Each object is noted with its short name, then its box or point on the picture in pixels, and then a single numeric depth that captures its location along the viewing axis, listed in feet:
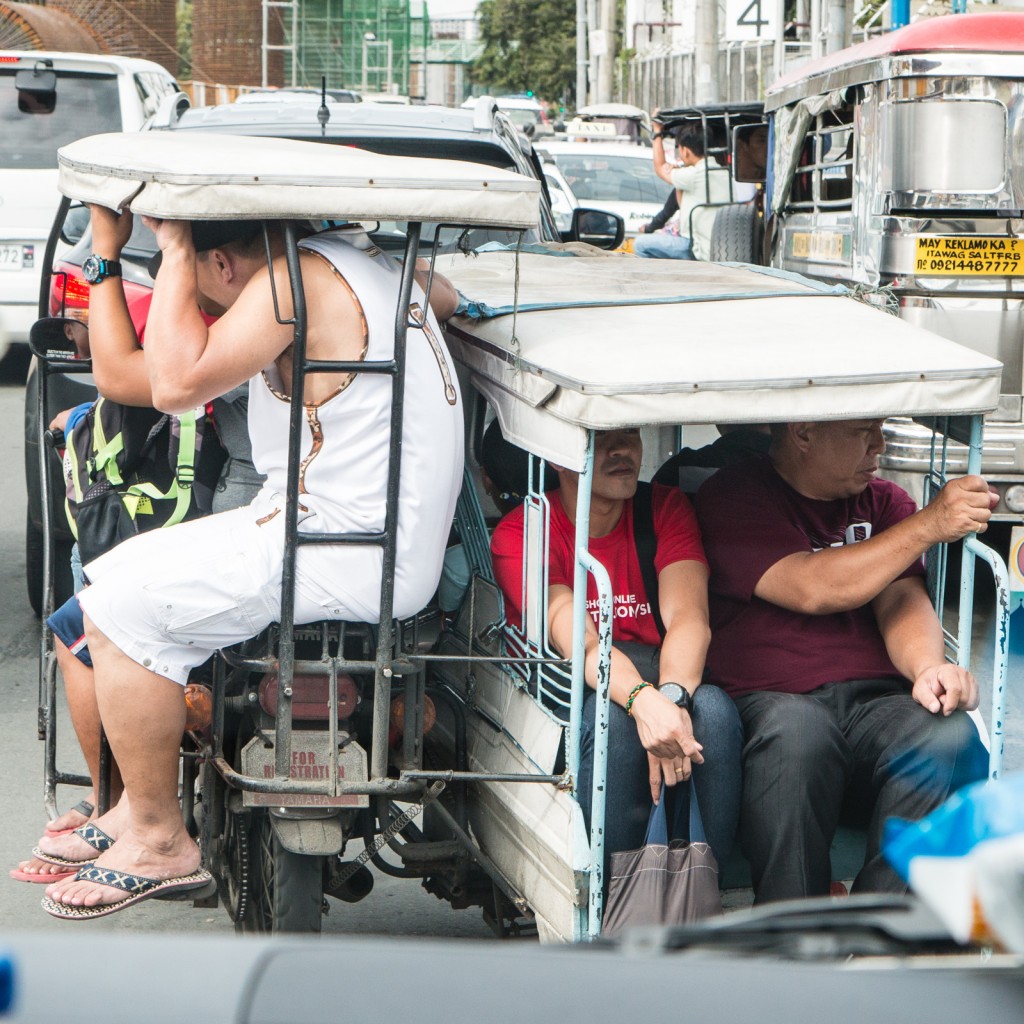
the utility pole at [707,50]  84.17
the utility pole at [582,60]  168.14
